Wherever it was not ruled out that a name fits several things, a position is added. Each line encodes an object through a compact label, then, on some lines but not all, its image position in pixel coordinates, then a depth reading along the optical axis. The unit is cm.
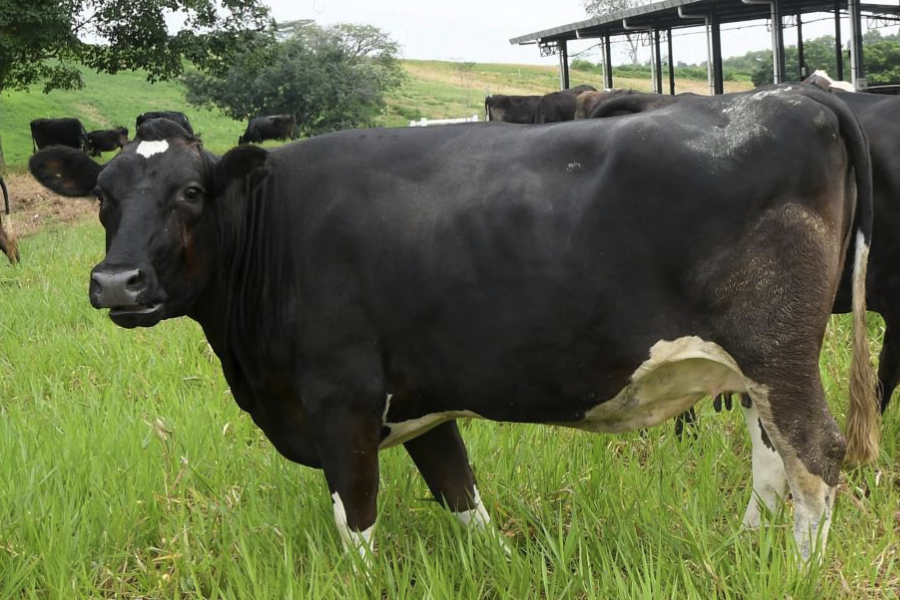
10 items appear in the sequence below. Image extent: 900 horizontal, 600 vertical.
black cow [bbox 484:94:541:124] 2312
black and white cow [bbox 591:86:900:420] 496
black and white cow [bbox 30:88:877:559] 328
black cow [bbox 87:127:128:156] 3719
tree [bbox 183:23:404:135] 4731
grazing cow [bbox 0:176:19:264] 1271
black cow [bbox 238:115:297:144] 3756
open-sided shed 2236
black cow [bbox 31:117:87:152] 3847
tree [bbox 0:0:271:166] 3145
